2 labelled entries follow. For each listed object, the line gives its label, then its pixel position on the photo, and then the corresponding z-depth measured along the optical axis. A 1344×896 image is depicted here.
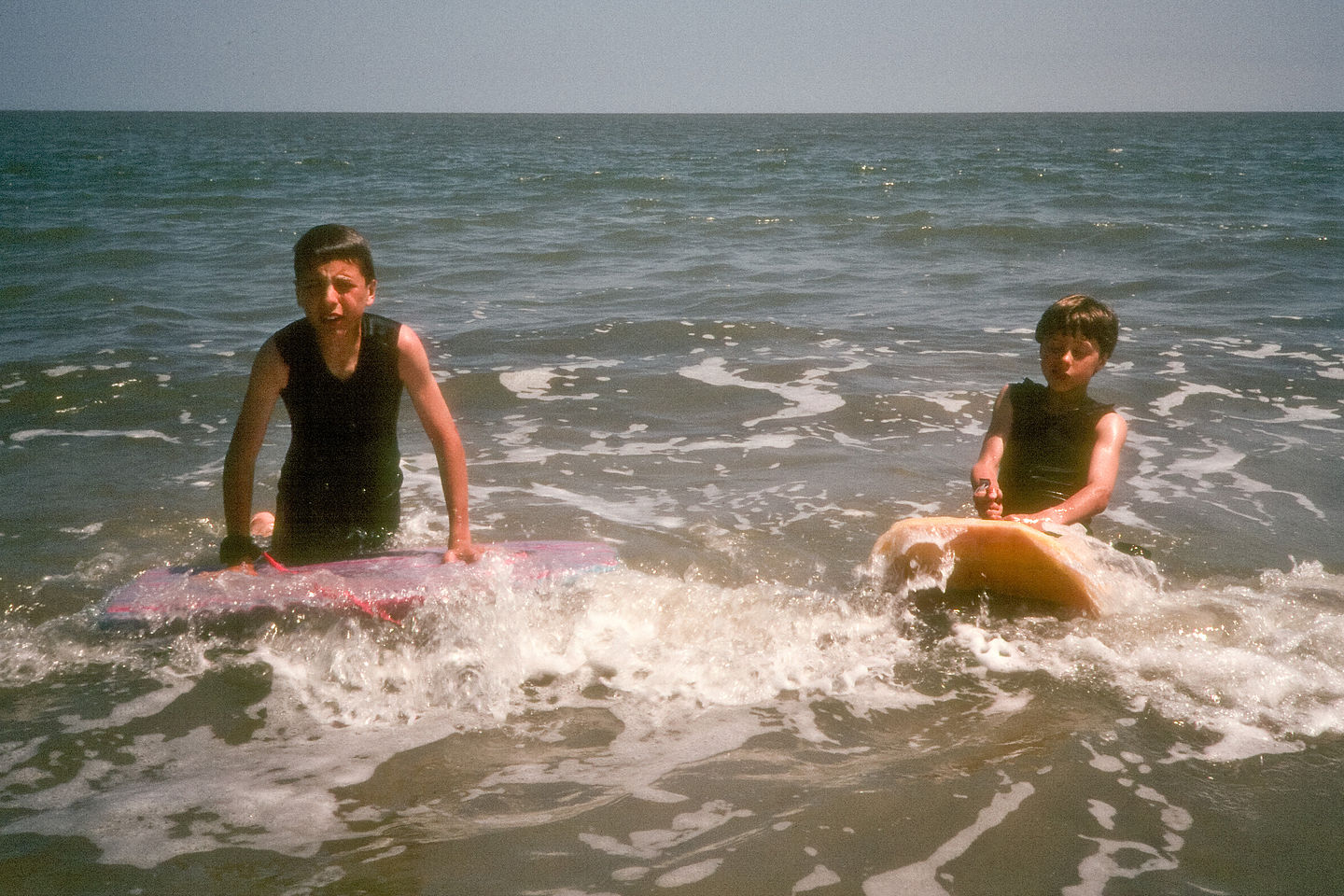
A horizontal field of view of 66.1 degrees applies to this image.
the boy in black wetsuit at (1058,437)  4.01
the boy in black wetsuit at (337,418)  3.69
